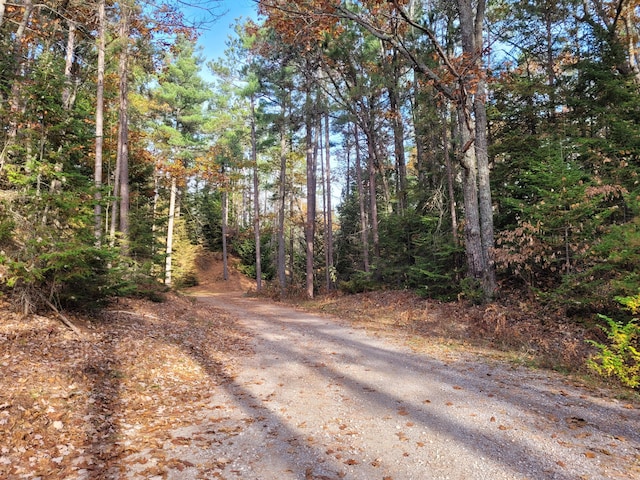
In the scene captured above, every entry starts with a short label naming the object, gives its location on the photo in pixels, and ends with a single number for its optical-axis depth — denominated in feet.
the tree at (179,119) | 69.10
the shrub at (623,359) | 16.42
